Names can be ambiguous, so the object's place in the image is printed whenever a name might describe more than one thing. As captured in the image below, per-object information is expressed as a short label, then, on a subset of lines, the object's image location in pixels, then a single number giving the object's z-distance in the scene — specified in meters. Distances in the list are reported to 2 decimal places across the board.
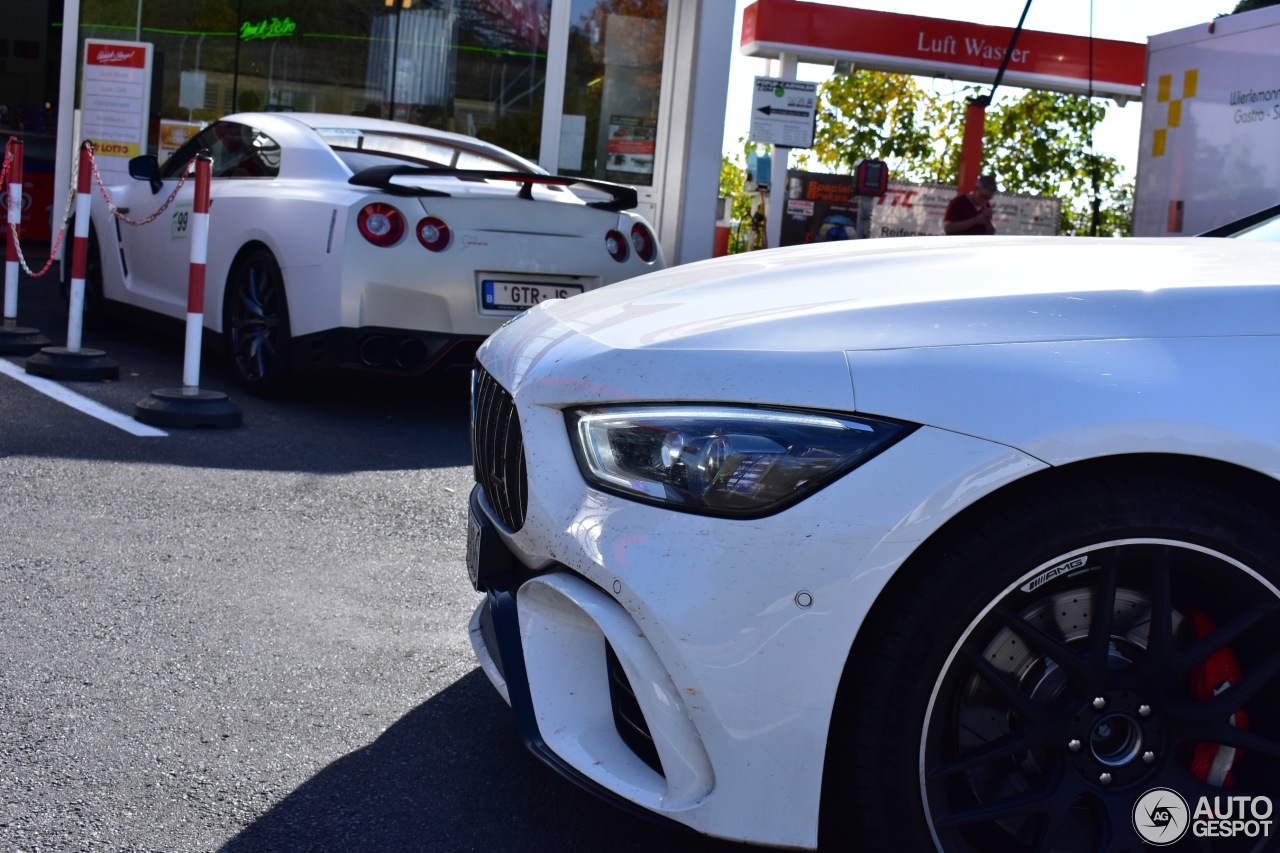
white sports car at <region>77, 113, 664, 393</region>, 5.45
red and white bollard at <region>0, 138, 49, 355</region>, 6.84
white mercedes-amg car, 1.74
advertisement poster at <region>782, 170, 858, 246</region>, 16.20
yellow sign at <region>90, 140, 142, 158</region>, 10.79
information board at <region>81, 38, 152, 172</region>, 10.73
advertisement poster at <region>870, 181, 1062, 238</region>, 17.08
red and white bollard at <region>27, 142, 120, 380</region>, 6.23
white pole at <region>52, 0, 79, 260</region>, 12.06
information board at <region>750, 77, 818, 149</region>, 11.16
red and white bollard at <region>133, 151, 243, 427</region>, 5.35
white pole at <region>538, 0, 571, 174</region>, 12.73
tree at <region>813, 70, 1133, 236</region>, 20.67
